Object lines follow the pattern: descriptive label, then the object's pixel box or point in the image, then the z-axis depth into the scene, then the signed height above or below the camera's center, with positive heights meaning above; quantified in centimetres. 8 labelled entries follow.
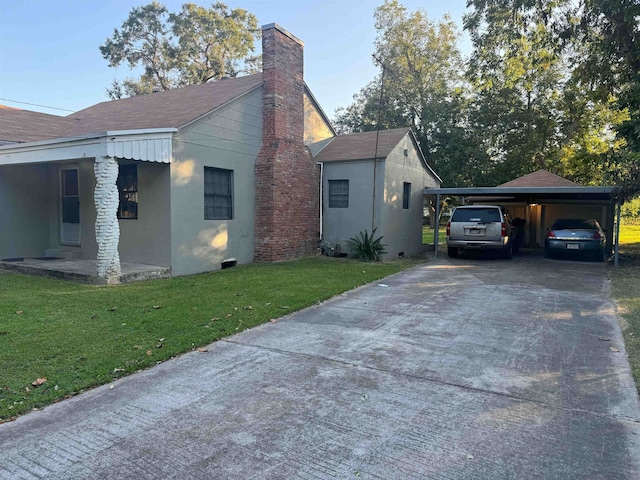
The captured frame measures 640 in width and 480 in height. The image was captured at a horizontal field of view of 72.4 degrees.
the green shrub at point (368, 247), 1365 -97
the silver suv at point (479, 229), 1359 -32
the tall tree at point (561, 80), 1217 +548
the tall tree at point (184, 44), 3125 +1248
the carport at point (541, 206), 1480 +59
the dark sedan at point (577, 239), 1395 -62
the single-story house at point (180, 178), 930 +92
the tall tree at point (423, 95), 2542 +800
